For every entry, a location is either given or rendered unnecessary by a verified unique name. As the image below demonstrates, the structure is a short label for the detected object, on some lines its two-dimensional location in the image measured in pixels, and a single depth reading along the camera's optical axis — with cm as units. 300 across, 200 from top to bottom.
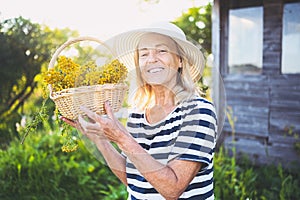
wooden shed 378
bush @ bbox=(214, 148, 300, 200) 309
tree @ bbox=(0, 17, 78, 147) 321
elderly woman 111
